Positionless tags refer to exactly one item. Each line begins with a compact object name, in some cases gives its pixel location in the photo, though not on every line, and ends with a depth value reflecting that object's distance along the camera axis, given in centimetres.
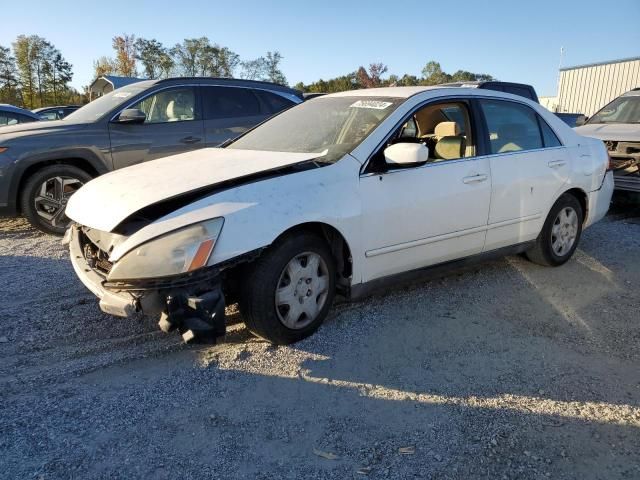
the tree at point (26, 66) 4047
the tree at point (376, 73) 5259
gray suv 579
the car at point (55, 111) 1664
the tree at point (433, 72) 6083
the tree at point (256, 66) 5044
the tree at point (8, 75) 3844
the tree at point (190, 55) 4834
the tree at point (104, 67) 4431
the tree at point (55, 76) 4186
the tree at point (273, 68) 5031
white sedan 287
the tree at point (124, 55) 4409
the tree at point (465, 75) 5938
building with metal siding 2388
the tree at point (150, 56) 4480
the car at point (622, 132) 745
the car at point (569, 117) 1381
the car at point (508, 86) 949
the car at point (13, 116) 866
